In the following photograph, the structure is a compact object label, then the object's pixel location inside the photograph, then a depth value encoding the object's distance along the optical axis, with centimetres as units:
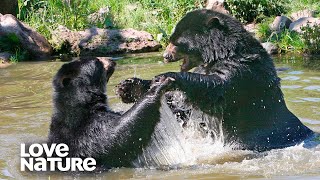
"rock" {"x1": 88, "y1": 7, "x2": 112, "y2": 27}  1215
